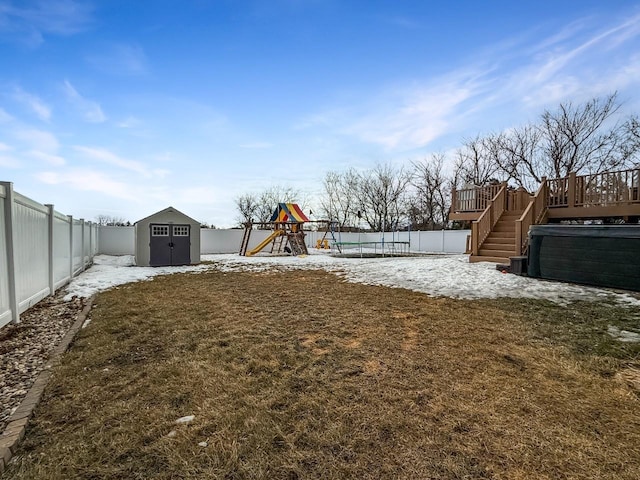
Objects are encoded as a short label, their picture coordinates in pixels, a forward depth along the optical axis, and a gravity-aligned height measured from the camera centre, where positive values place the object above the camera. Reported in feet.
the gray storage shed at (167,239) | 38.91 -0.21
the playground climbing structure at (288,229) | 56.85 +1.59
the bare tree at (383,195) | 104.22 +14.08
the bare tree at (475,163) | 86.22 +21.05
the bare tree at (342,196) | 111.04 +14.80
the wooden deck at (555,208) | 28.40 +2.89
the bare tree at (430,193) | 96.63 +13.74
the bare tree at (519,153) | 75.97 +21.11
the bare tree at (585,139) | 63.21 +20.83
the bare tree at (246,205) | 123.24 +12.62
